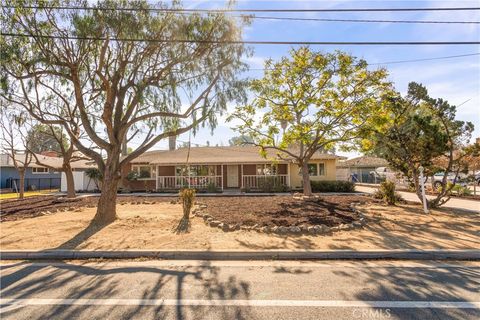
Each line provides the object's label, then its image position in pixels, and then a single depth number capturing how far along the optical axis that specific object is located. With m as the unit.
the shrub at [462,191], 18.13
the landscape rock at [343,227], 8.35
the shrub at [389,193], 13.41
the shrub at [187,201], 10.23
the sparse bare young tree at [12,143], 18.64
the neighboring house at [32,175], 28.70
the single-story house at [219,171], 22.97
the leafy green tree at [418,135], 11.27
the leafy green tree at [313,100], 13.80
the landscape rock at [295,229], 8.11
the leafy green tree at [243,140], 16.64
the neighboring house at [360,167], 35.19
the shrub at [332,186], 21.38
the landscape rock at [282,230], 8.08
